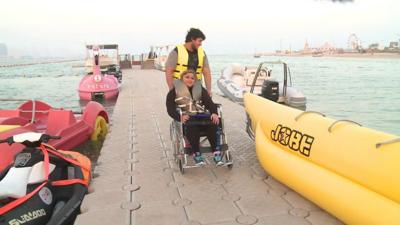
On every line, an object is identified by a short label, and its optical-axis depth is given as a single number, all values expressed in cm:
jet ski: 310
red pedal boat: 479
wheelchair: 443
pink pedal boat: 1500
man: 496
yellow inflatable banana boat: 270
